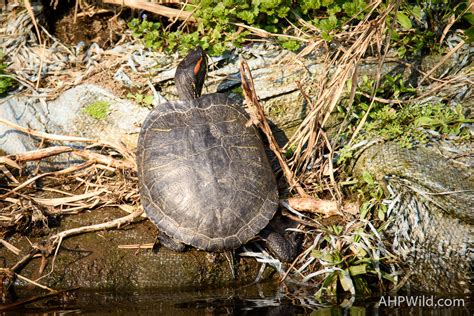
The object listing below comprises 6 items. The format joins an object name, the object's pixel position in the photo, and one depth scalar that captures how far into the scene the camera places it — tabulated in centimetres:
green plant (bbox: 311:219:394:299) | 914
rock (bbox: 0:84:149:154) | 1127
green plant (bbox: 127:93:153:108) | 1135
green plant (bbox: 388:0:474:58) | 1163
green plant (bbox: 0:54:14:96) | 1172
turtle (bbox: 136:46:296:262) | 939
